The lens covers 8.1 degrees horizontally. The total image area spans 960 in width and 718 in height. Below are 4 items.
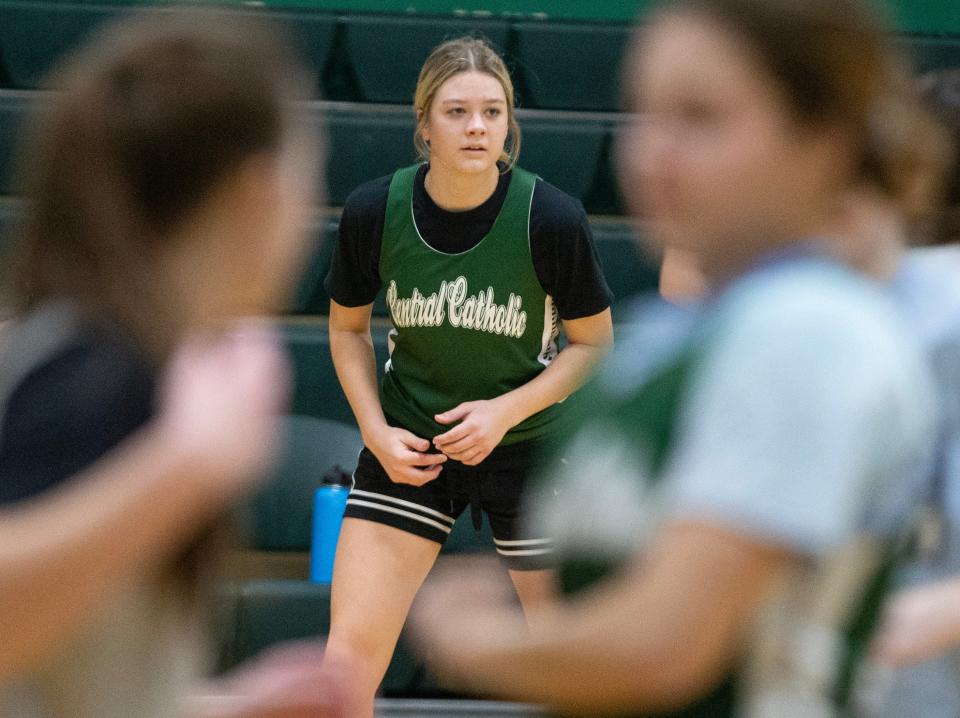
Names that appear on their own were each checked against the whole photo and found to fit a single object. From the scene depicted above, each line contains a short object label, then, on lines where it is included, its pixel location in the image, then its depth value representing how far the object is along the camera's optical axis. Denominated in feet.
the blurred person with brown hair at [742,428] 16.60
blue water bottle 41.49
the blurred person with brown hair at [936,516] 23.31
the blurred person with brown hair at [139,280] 18.00
